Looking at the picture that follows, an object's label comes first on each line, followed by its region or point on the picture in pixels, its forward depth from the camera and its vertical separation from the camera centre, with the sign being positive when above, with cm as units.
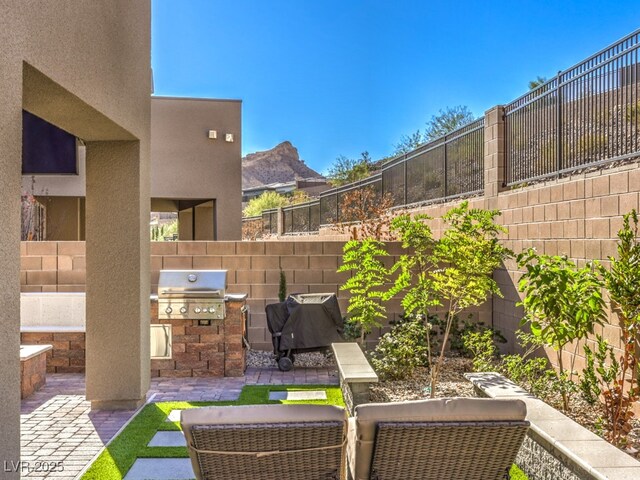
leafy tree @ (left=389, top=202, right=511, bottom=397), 615 -19
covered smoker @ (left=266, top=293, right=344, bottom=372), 785 -112
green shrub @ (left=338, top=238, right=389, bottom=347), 725 -47
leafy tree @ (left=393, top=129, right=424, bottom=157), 2772 +447
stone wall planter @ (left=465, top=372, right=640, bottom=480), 331 -124
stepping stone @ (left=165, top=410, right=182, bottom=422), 576 -171
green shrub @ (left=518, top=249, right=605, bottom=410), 460 -50
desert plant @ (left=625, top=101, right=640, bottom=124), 535 +111
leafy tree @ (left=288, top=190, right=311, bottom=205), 3173 +221
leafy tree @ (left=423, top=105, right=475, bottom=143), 2745 +542
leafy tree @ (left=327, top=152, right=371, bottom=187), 3031 +359
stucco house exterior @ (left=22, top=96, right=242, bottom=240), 1340 +173
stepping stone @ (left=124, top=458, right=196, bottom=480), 438 -170
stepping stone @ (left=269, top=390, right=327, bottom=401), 655 -171
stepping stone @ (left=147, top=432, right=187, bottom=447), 507 -170
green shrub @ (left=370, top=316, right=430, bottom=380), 666 -128
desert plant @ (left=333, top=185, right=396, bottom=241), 1155 +59
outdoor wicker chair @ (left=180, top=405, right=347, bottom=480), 307 -103
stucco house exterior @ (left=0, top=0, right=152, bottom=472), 335 +69
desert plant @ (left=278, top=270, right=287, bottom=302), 872 -70
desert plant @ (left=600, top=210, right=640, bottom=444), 424 -50
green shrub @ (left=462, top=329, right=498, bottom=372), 641 -127
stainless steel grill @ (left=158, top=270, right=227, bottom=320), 753 -76
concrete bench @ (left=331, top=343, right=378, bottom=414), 533 -122
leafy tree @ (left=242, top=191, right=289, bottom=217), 3534 +209
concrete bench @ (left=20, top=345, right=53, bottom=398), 659 -145
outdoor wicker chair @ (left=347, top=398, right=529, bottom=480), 315 -104
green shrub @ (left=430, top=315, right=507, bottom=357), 788 -121
